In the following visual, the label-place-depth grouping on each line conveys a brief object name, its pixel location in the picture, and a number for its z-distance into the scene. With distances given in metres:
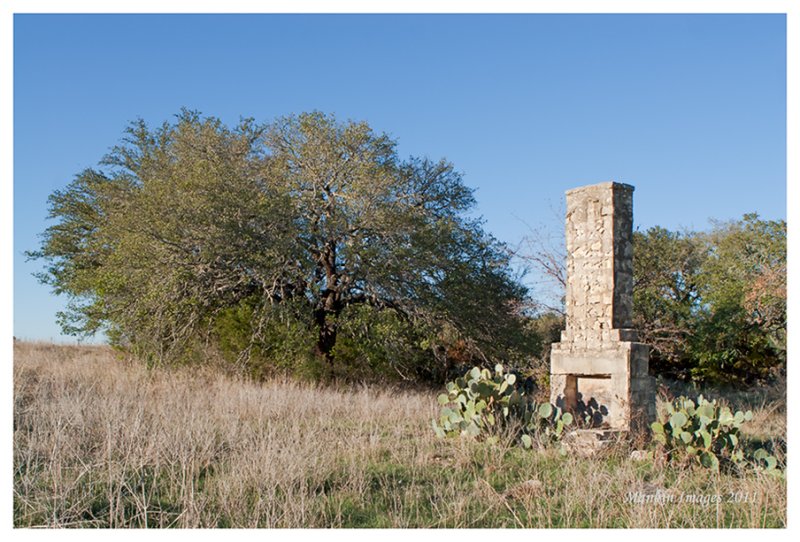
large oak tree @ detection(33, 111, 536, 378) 14.50
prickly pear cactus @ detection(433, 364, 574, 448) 9.12
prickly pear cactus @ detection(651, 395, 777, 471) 8.06
